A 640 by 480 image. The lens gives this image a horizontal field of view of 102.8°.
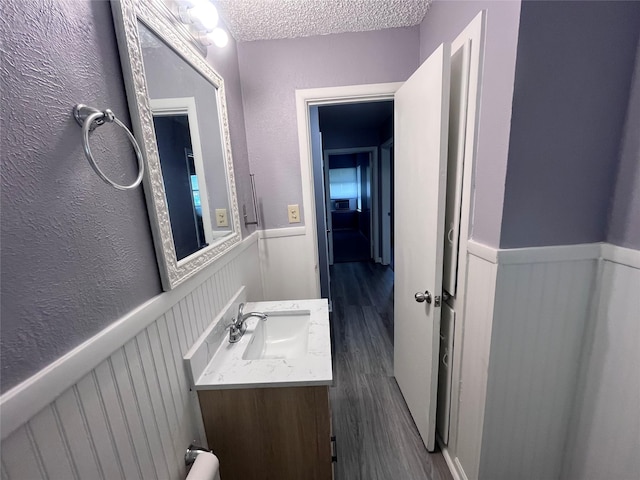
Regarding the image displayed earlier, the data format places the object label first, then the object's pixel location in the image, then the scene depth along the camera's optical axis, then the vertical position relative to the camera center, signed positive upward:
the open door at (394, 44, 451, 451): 1.06 -0.18
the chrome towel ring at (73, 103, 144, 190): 0.49 +0.17
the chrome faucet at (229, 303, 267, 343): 1.14 -0.57
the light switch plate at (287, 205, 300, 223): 1.73 -0.11
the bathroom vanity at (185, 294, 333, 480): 0.88 -0.74
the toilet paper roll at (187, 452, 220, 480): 0.71 -0.75
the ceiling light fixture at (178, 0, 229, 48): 0.91 +0.67
